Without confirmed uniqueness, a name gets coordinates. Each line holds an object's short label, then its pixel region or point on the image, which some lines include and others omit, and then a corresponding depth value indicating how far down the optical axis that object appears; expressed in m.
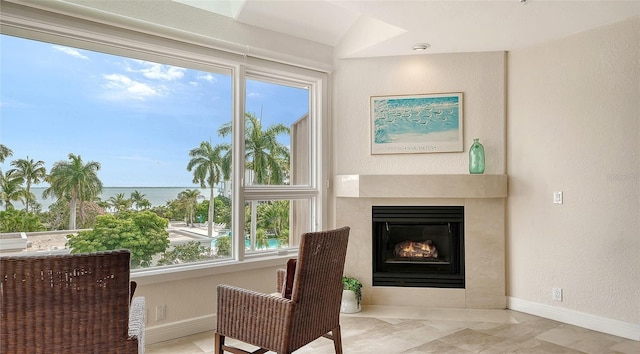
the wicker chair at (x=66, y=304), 1.54
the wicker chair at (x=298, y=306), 2.13
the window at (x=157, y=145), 2.68
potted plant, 3.65
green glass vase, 3.73
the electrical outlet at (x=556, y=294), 3.46
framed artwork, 3.88
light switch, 3.46
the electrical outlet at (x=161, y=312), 3.02
